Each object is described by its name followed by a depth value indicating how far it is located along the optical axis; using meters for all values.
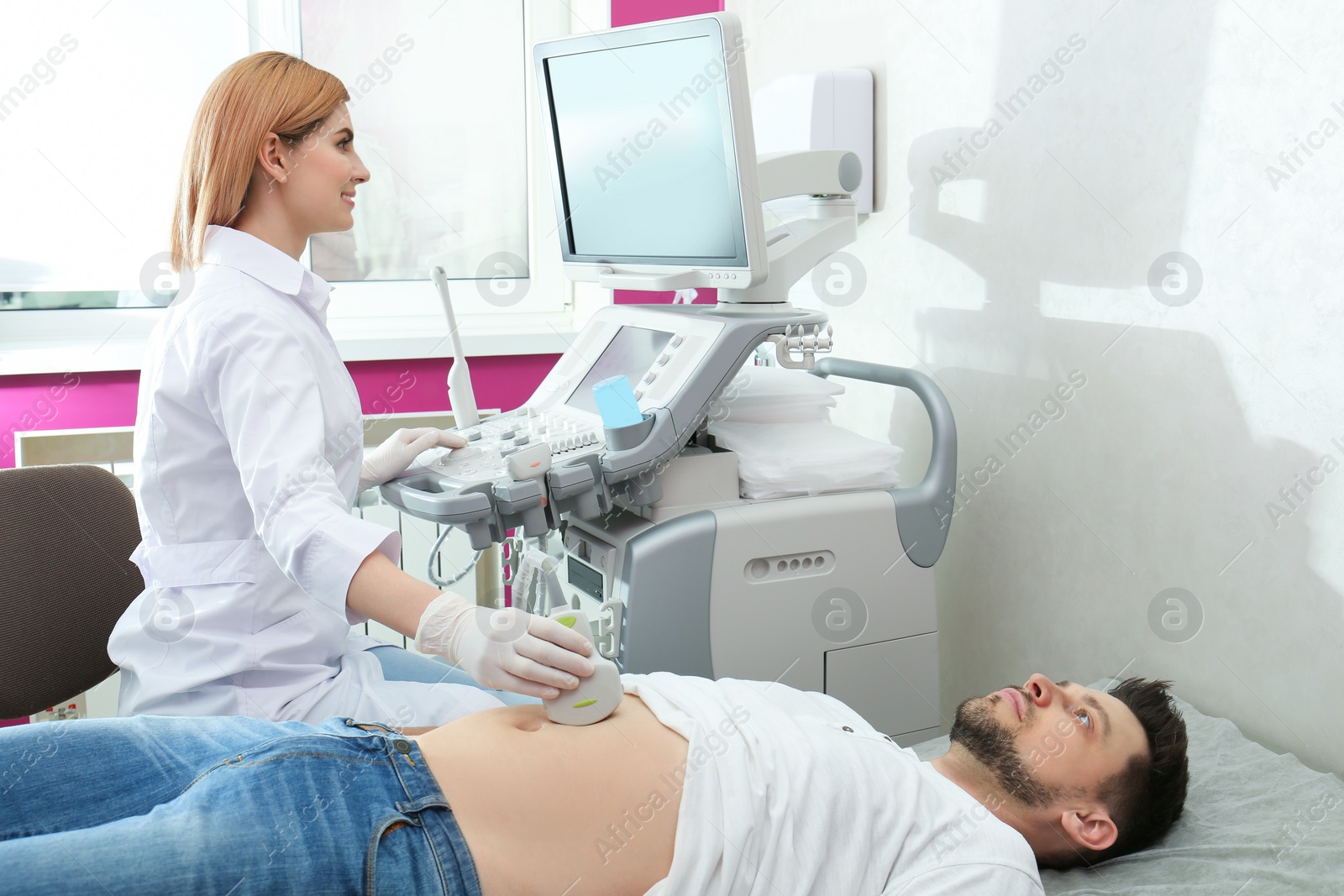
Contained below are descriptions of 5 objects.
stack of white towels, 1.54
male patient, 0.91
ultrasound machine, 1.42
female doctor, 1.05
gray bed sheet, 1.11
